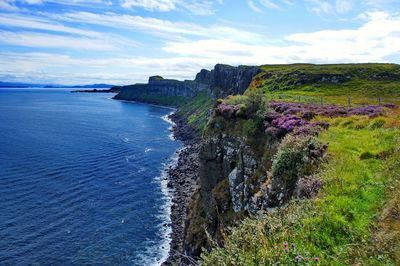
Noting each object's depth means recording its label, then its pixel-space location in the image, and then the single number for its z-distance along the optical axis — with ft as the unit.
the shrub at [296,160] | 70.63
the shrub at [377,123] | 90.99
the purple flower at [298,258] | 32.32
